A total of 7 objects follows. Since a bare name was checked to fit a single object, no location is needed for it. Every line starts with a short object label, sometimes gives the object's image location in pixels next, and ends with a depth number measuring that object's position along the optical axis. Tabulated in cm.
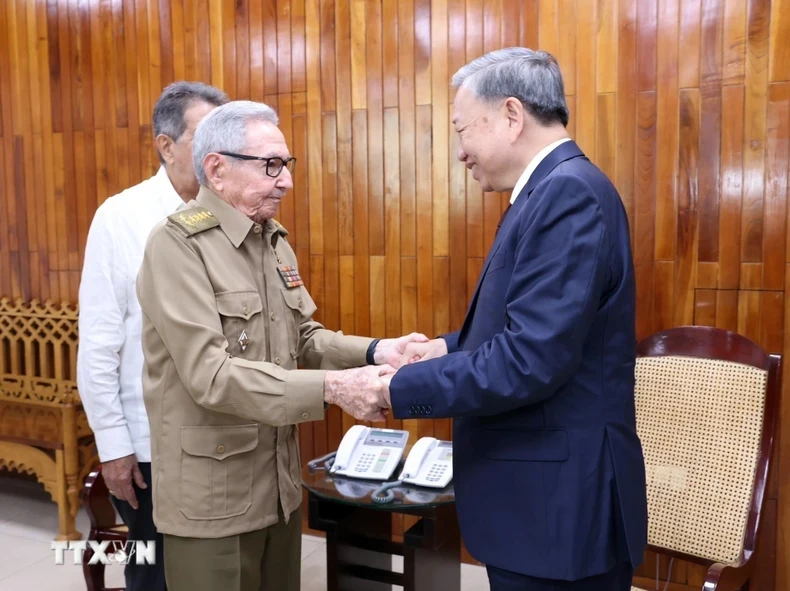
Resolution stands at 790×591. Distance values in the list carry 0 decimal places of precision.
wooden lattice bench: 377
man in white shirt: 224
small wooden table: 237
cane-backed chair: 235
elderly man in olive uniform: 169
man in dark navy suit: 147
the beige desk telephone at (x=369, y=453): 258
